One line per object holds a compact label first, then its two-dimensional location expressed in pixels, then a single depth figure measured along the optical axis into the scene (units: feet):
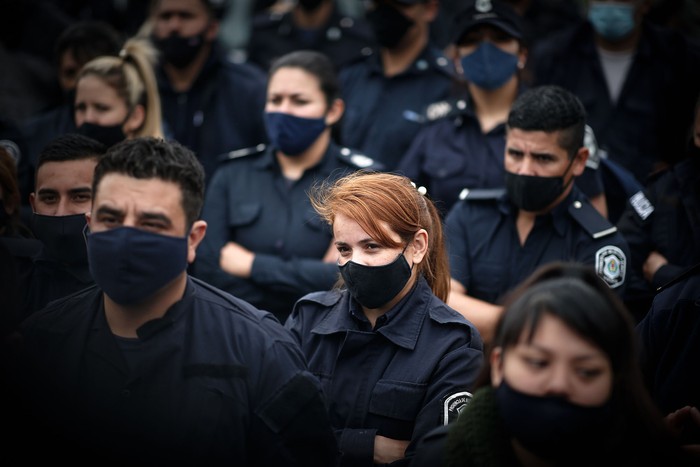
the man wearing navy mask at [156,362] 12.05
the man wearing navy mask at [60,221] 15.64
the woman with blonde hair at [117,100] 20.86
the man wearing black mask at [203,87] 24.91
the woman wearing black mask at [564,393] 10.38
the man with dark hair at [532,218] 18.15
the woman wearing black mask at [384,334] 13.65
